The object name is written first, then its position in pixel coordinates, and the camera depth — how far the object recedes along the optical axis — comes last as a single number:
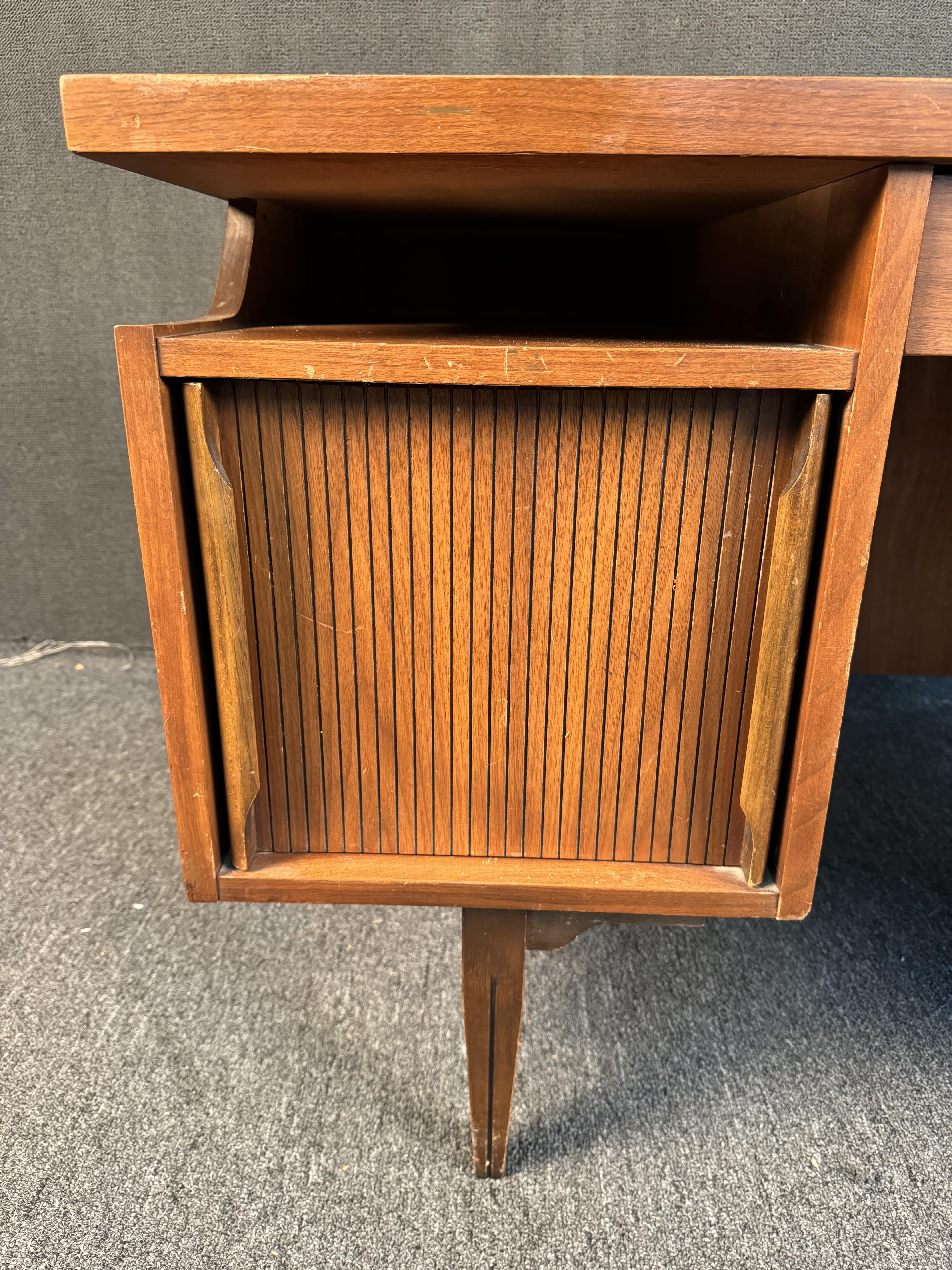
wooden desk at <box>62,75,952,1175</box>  0.41
